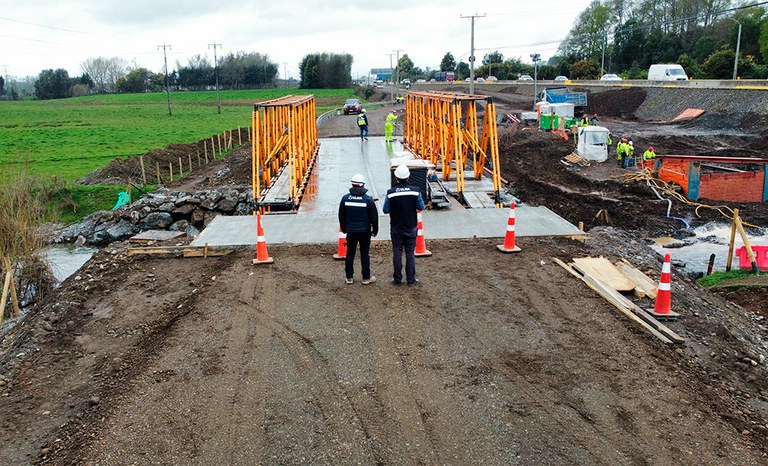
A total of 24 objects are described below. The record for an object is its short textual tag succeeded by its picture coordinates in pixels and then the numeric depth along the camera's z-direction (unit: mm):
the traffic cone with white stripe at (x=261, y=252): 10477
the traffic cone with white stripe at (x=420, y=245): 10789
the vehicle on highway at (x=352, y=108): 57562
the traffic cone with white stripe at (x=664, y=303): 8133
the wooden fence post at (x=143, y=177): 25006
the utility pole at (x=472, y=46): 42797
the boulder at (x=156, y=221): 16844
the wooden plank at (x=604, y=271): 9094
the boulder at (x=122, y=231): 17227
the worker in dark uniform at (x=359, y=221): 8906
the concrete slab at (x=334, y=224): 12000
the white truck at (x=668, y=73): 53825
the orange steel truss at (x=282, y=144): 15742
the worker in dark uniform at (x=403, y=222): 8984
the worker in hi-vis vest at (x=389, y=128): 27352
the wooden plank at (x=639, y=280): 8953
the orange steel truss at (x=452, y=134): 15898
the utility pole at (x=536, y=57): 45625
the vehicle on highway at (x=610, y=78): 65512
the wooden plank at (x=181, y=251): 11352
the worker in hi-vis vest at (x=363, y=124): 28516
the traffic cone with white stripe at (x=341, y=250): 10541
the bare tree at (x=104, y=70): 166438
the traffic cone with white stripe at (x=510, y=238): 10867
